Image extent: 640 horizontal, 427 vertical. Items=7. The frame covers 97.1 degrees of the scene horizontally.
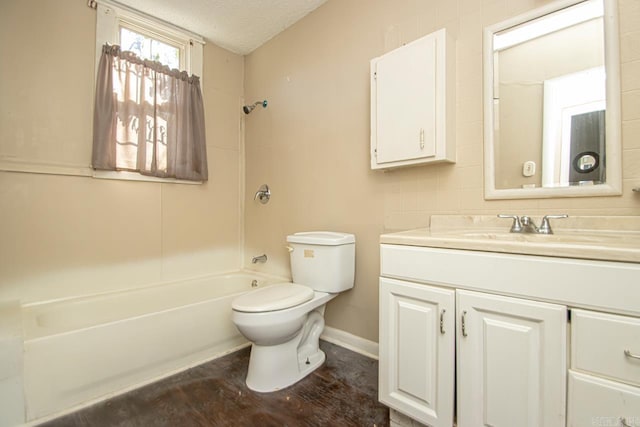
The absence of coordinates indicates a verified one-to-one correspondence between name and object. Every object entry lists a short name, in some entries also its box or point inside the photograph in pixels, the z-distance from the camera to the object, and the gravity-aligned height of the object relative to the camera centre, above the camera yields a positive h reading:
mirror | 1.09 +0.48
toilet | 1.41 -0.49
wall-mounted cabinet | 1.36 +0.57
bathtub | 1.27 -0.68
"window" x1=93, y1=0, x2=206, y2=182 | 1.95 +1.22
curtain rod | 1.89 +1.48
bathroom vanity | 0.73 -0.34
